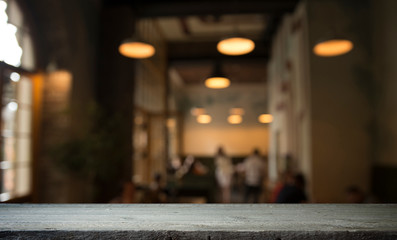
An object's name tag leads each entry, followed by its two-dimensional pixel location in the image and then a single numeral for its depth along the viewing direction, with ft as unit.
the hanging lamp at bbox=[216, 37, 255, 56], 13.19
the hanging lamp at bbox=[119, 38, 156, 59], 13.32
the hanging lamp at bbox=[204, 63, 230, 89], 21.93
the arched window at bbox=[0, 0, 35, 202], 12.00
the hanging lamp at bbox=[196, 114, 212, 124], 46.47
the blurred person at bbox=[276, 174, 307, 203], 12.67
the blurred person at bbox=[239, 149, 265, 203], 27.75
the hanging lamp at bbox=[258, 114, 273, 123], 43.88
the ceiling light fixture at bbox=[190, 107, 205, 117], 45.12
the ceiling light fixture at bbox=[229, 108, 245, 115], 44.29
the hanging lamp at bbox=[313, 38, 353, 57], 12.50
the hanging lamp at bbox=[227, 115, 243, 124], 46.62
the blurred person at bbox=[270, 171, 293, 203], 15.37
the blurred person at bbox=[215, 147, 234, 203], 30.89
